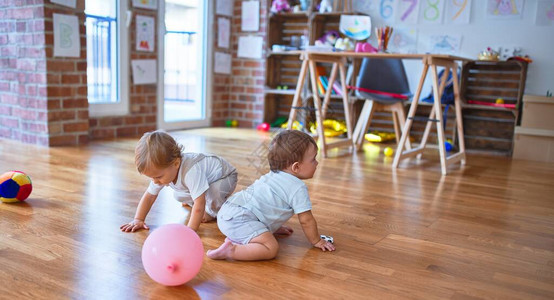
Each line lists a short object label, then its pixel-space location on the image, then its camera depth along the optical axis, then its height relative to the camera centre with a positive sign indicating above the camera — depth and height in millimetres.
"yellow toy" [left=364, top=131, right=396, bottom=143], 4160 -477
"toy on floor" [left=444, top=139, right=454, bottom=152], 3799 -482
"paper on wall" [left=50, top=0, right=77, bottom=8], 3179 +401
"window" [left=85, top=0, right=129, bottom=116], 3676 +87
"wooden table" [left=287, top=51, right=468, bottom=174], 2918 -115
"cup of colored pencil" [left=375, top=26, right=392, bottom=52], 3242 +270
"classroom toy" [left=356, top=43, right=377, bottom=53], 3184 +187
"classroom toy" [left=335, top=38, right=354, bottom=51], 4160 +272
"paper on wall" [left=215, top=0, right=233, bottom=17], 4703 +606
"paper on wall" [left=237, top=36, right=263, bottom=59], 4793 +250
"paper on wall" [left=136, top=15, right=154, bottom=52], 3949 +281
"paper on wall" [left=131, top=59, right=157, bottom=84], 3978 -13
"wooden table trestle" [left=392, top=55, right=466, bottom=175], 2908 -211
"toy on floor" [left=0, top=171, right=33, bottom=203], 1875 -455
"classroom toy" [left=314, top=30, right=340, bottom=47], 4402 +328
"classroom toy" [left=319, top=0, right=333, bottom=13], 4344 +598
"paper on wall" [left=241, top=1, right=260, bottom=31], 4746 +539
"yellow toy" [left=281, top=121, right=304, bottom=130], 4104 -413
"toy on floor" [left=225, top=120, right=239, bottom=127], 5008 -494
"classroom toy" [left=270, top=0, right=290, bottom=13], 4562 +613
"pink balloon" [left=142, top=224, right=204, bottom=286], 1177 -430
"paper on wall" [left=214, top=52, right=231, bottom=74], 4824 +89
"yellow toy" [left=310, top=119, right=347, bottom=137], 4342 -439
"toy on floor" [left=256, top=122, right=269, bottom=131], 4711 -489
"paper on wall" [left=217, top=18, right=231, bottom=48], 4773 +384
